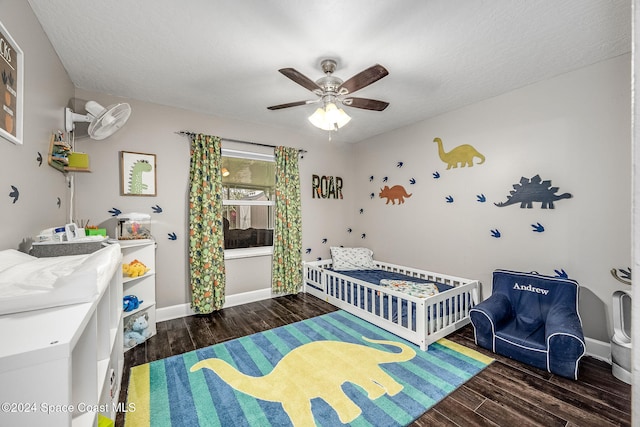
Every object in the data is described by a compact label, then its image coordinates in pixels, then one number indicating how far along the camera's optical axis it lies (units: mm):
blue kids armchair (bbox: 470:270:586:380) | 1928
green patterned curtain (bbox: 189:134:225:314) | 3100
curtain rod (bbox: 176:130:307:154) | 3114
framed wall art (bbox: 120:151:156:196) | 2810
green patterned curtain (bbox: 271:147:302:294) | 3756
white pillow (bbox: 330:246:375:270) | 3992
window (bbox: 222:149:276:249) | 3562
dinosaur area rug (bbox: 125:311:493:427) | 1610
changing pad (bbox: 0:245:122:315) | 774
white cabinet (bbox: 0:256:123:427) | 574
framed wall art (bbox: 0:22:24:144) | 1245
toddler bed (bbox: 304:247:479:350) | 2453
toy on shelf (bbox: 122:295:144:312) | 2371
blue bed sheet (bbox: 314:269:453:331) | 2585
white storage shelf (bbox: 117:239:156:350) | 2494
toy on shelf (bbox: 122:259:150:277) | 2453
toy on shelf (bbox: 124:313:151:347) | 2365
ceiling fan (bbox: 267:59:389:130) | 1958
